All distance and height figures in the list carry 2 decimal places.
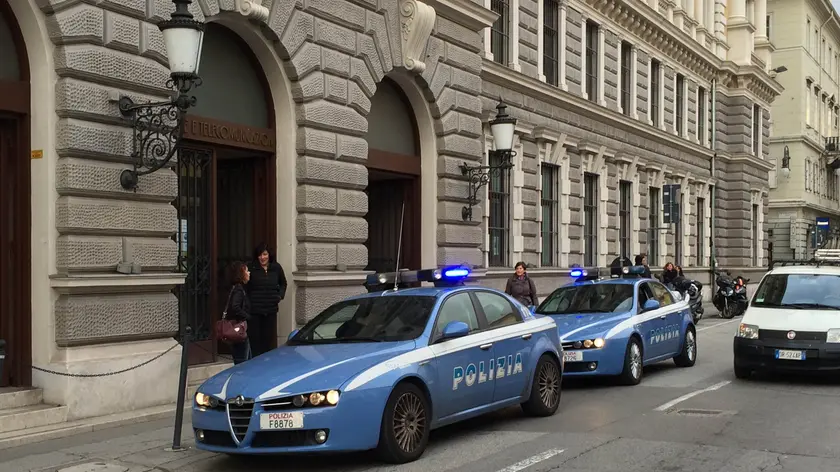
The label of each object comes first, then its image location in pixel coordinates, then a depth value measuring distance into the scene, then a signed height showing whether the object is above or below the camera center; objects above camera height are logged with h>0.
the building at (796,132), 55.53 +6.06
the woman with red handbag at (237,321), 11.11 -1.10
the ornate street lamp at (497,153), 16.72 +1.44
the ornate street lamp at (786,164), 54.78 +3.89
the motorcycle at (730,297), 27.53 -2.03
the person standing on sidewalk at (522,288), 16.78 -1.06
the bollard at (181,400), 8.38 -1.54
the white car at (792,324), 12.19 -1.29
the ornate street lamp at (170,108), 9.49 +1.36
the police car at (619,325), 12.30 -1.35
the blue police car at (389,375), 7.33 -1.28
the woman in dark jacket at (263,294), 12.02 -0.83
